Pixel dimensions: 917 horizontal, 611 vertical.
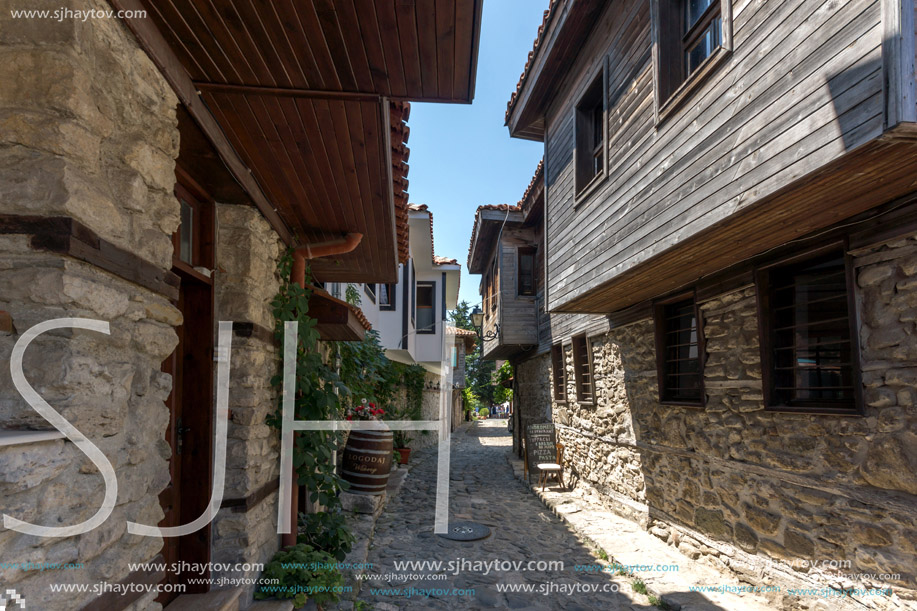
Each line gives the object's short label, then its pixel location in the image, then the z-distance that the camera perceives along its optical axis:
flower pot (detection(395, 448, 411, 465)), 10.62
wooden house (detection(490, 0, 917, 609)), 2.95
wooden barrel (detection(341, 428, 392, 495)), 6.36
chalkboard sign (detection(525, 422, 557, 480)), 9.44
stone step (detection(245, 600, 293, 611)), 3.16
